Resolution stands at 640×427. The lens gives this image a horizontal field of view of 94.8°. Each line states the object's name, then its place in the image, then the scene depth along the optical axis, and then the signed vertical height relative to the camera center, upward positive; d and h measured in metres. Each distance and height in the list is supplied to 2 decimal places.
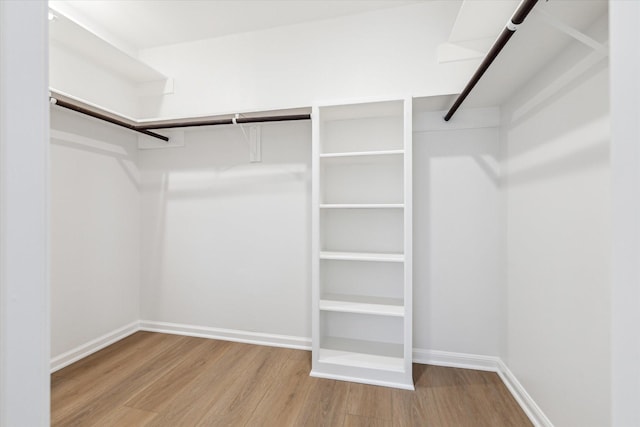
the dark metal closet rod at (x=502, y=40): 0.99 +0.69
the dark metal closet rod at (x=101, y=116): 1.76 +0.66
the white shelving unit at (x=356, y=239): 1.98 -0.19
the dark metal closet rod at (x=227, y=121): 2.06 +0.68
